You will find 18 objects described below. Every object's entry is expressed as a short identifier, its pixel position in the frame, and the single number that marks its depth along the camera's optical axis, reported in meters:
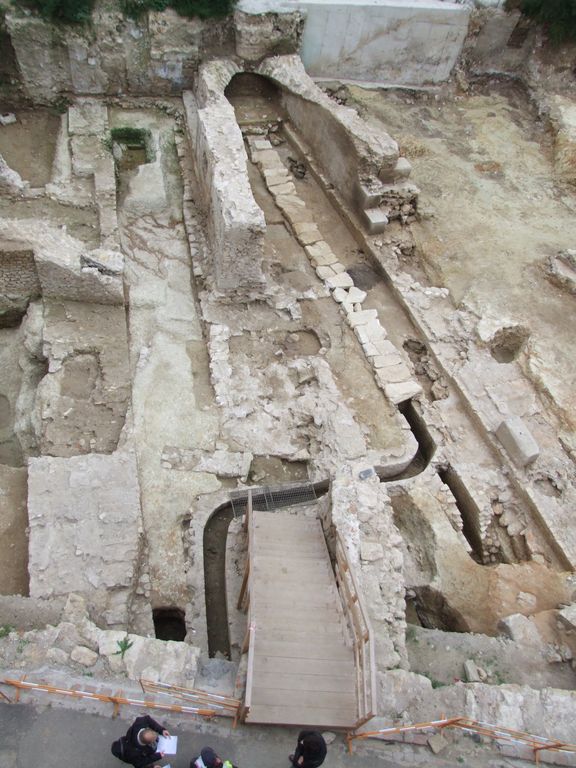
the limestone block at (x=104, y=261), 7.26
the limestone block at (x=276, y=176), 10.12
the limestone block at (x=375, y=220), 9.23
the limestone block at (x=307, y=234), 9.25
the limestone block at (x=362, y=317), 8.18
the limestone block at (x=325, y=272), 8.77
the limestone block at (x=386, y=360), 7.70
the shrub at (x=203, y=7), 9.91
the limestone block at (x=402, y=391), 7.37
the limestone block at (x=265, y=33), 10.08
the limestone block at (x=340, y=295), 8.46
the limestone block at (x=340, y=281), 8.64
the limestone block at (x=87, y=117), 9.86
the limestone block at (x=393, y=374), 7.56
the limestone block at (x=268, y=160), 10.36
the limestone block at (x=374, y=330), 8.05
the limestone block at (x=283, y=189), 9.95
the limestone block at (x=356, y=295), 8.46
